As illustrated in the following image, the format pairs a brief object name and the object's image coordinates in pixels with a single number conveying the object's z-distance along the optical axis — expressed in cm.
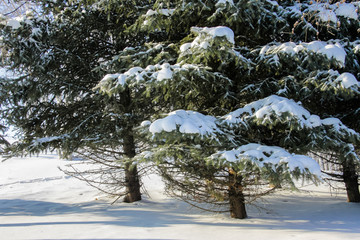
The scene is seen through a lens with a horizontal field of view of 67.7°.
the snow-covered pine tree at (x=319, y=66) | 425
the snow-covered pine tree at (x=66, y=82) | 619
